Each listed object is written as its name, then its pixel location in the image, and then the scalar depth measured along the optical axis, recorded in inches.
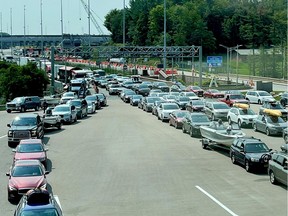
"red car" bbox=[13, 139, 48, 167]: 1047.7
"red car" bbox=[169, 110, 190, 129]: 1649.9
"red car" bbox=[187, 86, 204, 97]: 2786.7
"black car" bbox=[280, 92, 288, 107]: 2190.2
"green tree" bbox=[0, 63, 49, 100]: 3053.6
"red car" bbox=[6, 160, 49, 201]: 826.8
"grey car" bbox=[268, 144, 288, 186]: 866.1
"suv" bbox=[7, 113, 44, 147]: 1333.7
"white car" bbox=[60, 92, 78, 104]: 2313.9
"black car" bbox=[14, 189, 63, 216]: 664.4
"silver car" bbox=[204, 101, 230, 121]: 1785.2
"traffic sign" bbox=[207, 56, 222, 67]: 3892.7
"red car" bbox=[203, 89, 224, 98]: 2551.2
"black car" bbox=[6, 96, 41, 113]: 2361.0
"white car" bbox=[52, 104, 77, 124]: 1808.6
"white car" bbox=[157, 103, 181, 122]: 1849.2
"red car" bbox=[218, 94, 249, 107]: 2128.2
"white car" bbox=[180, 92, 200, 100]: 2335.1
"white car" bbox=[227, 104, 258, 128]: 1612.9
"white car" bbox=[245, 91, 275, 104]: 2311.8
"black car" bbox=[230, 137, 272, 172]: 993.5
